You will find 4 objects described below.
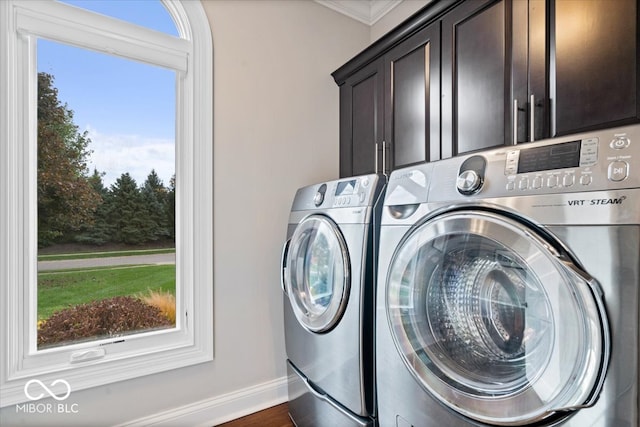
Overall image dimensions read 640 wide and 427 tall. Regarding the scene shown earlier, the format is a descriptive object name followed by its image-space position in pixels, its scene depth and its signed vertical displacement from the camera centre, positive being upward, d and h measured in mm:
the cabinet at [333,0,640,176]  1049 +529
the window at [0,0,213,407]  1417 +81
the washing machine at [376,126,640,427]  675 -185
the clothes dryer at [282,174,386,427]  1284 -370
